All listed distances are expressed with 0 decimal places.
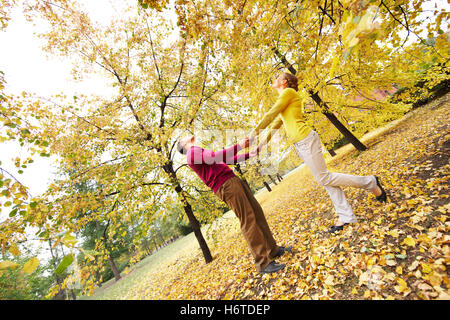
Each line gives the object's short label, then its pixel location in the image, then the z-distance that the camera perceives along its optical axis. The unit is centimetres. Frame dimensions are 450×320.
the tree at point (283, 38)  144
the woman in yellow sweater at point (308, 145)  247
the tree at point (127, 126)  407
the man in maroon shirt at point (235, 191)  242
